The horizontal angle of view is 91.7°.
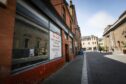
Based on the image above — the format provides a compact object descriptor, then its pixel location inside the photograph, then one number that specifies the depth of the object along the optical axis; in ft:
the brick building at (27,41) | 5.89
